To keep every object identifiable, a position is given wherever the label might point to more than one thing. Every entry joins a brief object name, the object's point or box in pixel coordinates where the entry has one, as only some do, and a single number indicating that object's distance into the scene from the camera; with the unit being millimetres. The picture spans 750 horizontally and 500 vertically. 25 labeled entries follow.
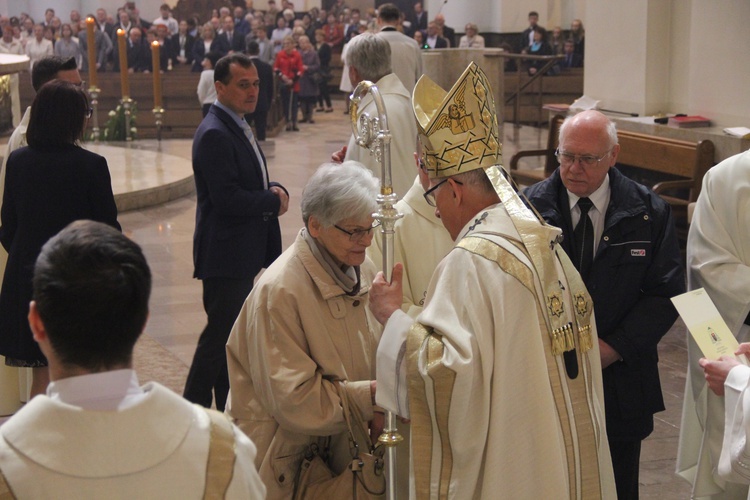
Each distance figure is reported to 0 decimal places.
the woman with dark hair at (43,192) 3713
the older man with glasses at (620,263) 3166
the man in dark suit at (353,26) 22034
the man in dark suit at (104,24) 20812
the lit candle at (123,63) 11272
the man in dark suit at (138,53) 18781
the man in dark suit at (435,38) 18531
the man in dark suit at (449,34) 19156
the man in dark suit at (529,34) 18578
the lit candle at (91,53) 10351
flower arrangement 12758
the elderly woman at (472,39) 17922
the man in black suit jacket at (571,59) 18094
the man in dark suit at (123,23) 20422
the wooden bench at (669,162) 6855
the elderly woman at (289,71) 16812
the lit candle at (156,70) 11891
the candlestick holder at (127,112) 12023
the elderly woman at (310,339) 2670
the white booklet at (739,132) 6836
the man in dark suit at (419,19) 22870
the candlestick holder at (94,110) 10312
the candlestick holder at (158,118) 12366
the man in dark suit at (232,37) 18016
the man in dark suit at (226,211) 4164
